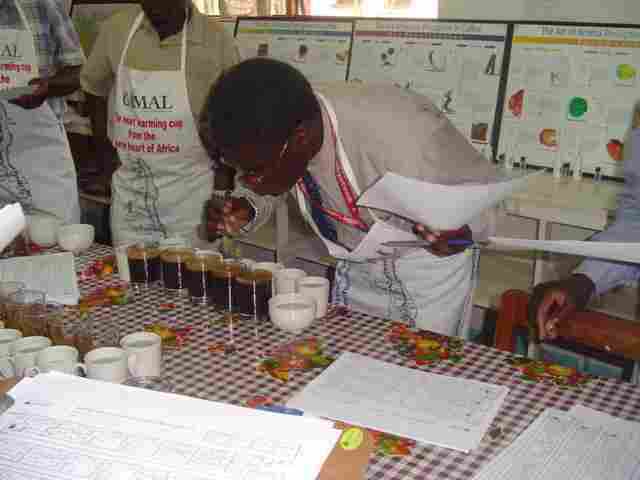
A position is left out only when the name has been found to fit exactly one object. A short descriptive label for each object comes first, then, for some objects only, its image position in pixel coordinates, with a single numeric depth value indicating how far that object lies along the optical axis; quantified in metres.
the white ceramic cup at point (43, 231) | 2.24
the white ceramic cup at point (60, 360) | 1.36
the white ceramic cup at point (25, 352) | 1.41
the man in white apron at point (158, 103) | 2.58
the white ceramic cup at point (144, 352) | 1.42
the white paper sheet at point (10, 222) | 0.69
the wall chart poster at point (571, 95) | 2.88
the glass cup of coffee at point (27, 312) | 1.58
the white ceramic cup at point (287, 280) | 1.79
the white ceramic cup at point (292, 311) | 1.62
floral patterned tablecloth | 1.16
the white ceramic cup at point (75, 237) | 2.20
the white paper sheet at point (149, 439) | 0.81
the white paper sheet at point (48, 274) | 1.86
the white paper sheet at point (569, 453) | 1.11
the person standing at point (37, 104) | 2.77
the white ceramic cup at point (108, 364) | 1.35
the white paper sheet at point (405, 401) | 1.23
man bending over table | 1.48
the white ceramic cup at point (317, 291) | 1.73
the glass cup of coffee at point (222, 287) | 1.77
